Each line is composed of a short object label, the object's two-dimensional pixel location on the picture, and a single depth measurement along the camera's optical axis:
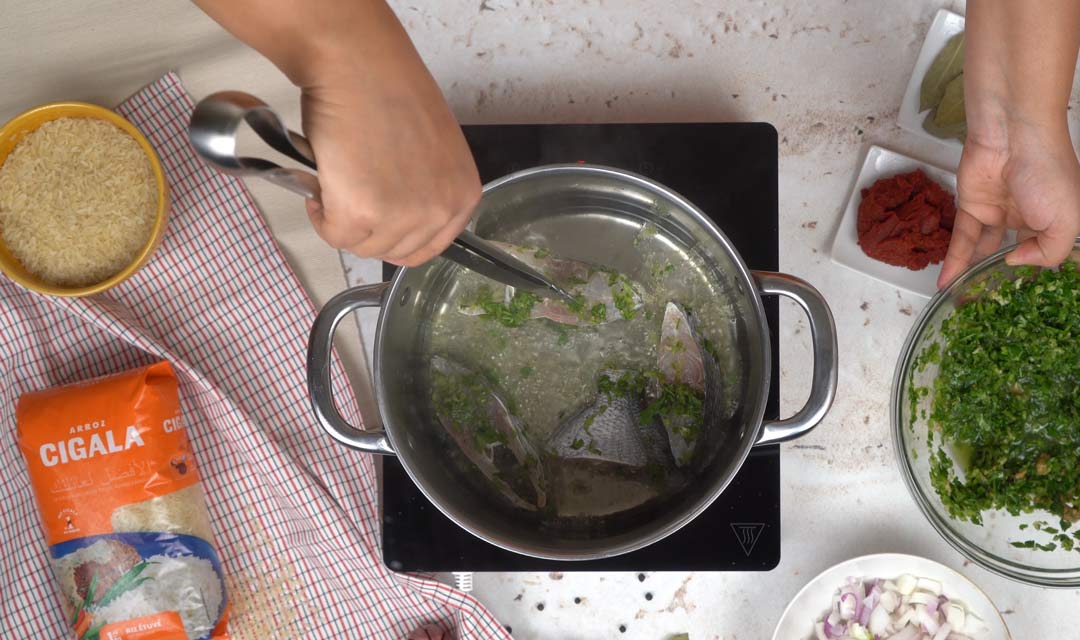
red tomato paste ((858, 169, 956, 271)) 1.09
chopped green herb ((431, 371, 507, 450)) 1.06
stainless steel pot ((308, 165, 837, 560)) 0.91
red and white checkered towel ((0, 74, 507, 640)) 1.16
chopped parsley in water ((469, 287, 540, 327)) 1.05
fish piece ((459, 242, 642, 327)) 1.06
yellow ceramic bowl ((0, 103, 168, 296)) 1.08
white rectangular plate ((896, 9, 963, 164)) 1.12
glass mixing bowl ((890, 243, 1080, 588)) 1.02
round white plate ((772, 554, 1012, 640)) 1.12
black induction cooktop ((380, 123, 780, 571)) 1.10
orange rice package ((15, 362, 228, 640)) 1.11
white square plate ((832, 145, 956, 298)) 1.14
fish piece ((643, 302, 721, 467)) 1.04
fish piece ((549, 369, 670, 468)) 1.06
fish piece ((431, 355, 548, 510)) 1.05
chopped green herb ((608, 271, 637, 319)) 1.07
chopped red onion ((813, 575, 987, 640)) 1.13
